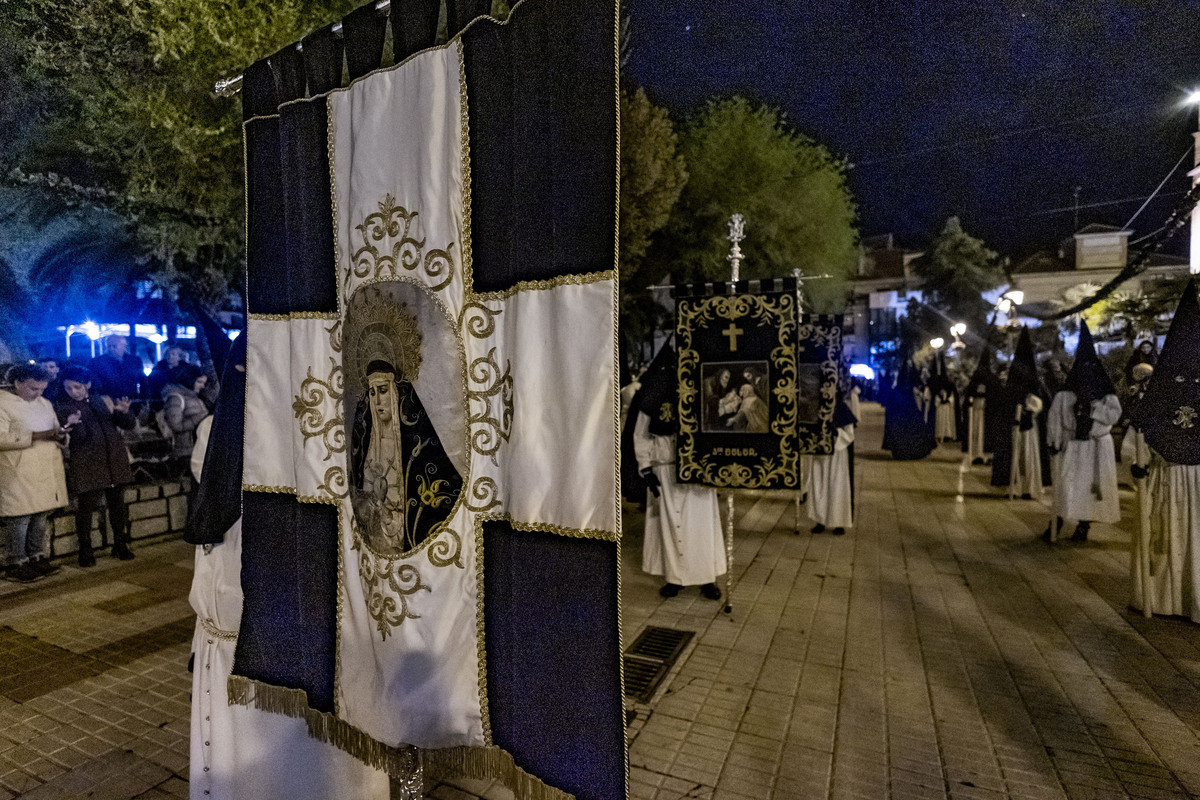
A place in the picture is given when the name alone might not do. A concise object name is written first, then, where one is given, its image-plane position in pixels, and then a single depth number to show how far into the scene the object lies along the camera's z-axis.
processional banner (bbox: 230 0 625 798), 1.51
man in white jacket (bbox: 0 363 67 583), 6.18
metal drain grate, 3.93
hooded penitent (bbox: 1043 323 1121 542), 7.11
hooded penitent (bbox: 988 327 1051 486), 9.05
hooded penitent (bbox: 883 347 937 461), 14.16
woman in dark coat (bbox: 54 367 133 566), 6.69
